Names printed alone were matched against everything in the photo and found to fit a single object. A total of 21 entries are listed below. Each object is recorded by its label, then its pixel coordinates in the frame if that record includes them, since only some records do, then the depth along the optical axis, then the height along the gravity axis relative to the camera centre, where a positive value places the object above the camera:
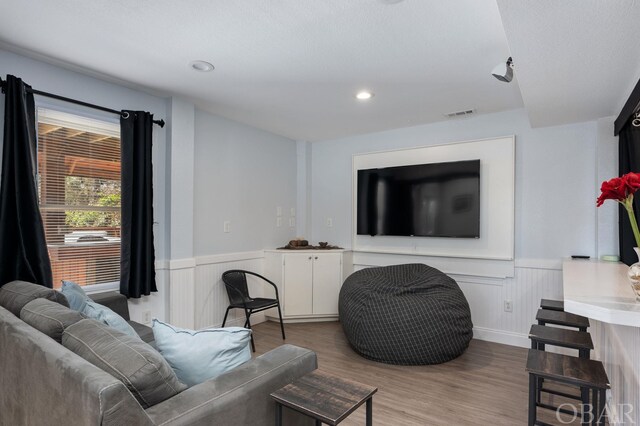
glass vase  1.35 -0.23
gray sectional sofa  1.07 -0.65
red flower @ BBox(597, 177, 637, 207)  1.40 +0.11
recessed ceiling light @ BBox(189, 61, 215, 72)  2.67 +1.15
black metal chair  3.72 -0.88
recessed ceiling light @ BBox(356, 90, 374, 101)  3.27 +1.13
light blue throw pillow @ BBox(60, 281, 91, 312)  2.11 -0.48
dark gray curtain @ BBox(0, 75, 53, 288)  2.38 +0.12
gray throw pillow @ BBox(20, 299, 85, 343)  1.53 -0.45
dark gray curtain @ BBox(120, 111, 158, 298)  3.06 +0.08
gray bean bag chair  3.18 -0.96
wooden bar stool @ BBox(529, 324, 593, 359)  2.02 -0.71
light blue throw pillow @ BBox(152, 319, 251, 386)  1.53 -0.58
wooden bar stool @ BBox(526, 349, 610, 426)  1.58 -0.71
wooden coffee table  1.30 -0.71
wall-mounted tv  4.00 +0.20
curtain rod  2.42 +0.90
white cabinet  4.54 -0.81
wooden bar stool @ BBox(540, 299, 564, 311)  2.68 -0.68
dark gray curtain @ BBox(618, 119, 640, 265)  2.52 +0.39
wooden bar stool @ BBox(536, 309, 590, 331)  2.34 -0.69
